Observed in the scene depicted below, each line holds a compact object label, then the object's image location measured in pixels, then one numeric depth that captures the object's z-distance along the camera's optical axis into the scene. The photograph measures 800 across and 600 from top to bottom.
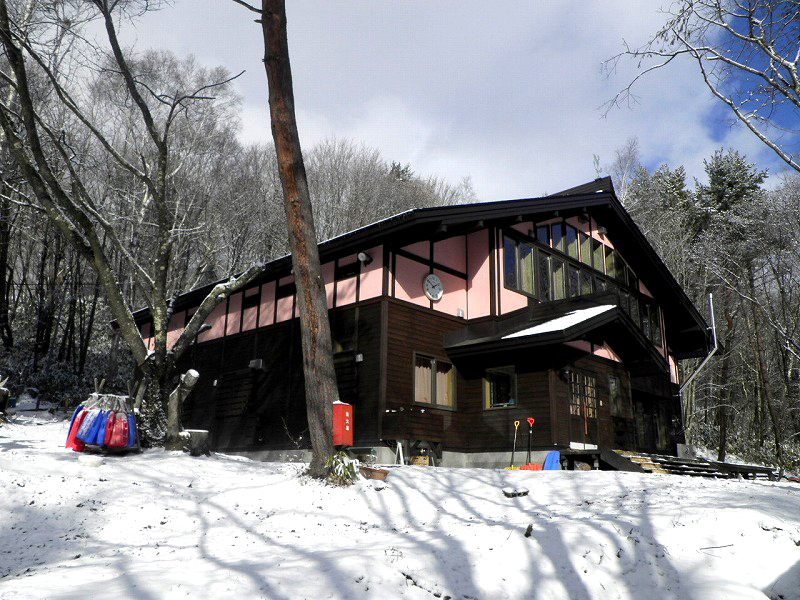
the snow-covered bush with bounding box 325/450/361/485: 9.00
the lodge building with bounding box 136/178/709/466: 14.15
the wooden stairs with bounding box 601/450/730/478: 13.10
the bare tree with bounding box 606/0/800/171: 7.45
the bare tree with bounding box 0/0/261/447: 11.32
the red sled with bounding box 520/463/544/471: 13.20
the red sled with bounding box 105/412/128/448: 10.52
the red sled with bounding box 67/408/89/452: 10.60
